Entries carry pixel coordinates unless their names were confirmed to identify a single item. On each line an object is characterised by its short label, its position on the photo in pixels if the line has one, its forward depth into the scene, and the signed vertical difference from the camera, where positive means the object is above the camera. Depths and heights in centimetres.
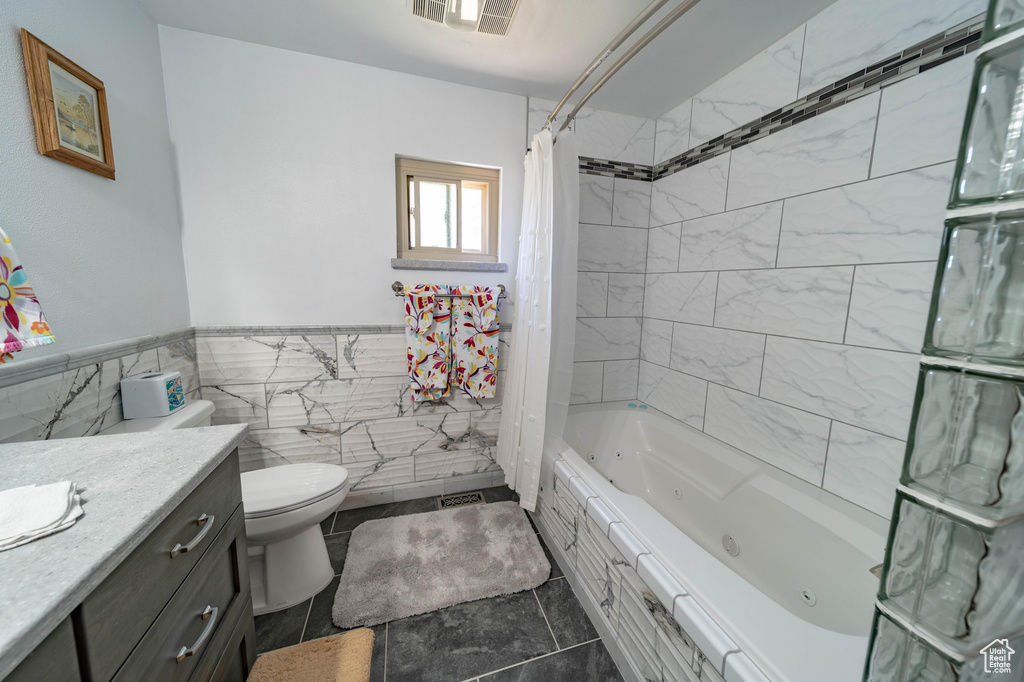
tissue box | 120 -40
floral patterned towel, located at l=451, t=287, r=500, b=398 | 184 -27
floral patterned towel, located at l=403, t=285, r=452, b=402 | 176 -27
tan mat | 107 -119
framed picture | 94 +49
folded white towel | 48 -35
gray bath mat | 132 -117
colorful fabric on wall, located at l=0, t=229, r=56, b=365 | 64 -6
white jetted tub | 73 -75
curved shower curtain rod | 94 +76
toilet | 121 -83
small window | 182 +41
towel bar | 175 -1
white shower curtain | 152 -6
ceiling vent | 122 +98
